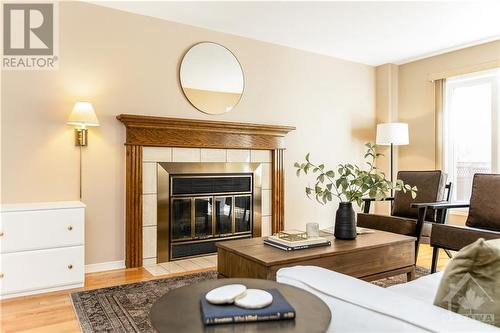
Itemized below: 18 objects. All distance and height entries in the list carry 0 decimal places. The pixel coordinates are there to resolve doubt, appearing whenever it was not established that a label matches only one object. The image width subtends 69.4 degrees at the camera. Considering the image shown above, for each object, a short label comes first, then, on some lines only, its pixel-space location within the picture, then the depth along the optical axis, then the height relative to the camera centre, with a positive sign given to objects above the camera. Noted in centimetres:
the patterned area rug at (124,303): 207 -91
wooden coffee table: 198 -55
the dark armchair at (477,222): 264 -44
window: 409 +44
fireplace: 350 -41
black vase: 246 -39
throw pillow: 88 -30
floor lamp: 437 +38
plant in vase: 244 -18
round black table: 85 -38
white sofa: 78 -34
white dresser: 250 -58
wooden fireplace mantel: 327 +27
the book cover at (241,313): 87 -36
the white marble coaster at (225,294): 95 -35
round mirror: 368 +93
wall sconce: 287 +41
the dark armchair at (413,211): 321 -45
